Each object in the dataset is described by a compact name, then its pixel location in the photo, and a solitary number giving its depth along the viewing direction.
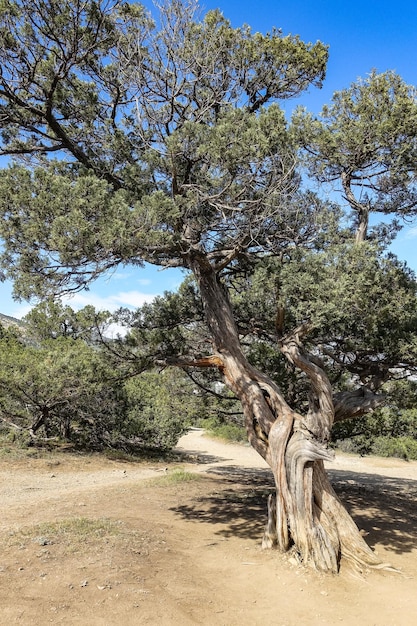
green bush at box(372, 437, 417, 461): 20.28
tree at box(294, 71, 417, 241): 5.26
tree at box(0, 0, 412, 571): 4.34
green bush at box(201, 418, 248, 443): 24.07
